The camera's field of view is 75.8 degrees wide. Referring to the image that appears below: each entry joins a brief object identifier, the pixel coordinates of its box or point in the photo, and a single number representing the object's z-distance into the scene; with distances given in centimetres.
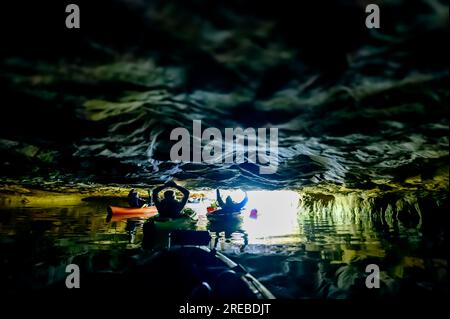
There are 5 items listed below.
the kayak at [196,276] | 476
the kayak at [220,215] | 1278
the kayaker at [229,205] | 1342
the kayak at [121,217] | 1610
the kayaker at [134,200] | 1622
